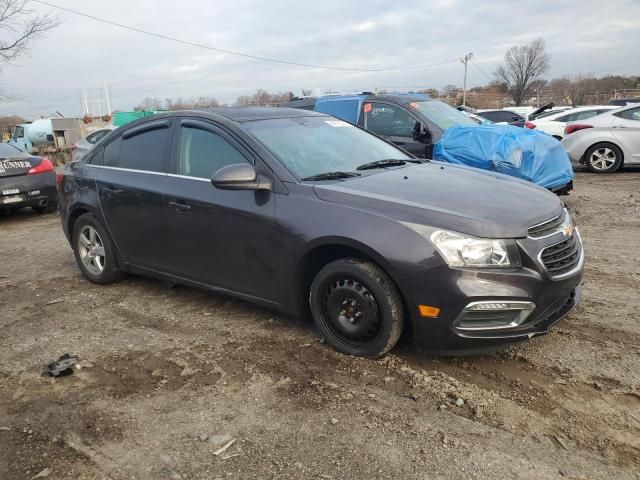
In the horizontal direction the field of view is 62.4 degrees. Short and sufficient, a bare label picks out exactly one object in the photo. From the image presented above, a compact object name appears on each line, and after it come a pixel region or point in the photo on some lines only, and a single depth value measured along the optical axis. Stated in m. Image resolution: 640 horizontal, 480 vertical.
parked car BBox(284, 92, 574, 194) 7.17
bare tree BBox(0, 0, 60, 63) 19.28
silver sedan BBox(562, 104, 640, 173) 10.88
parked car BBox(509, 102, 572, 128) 16.69
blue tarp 7.15
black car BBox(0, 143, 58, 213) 9.04
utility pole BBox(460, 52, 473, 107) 43.38
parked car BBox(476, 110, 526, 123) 17.42
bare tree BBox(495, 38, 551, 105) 56.31
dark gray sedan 3.07
